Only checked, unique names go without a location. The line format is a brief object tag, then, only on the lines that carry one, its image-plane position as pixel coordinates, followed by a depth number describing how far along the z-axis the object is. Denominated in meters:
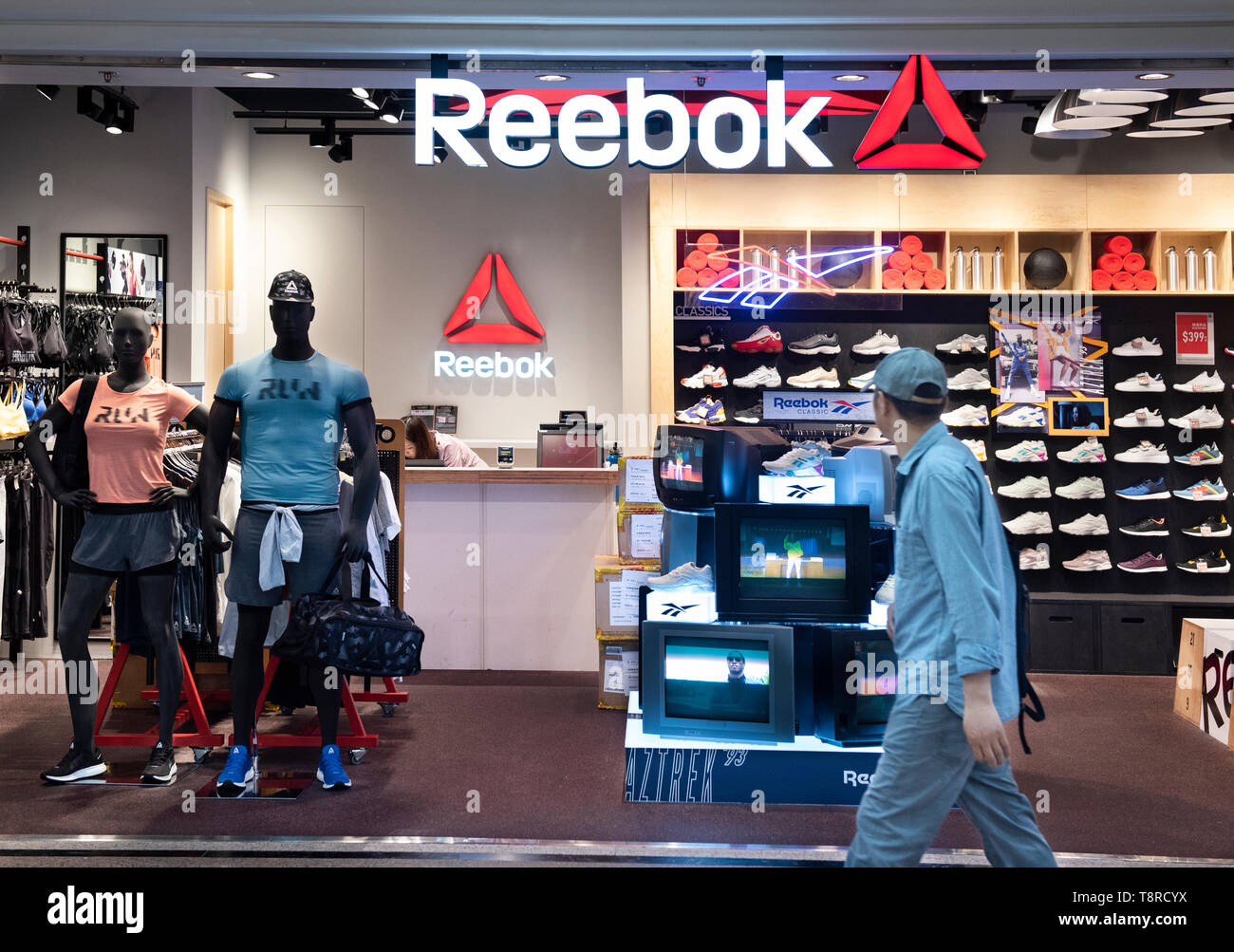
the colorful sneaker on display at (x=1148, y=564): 7.20
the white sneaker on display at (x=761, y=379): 7.55
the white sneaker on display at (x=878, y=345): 7.53
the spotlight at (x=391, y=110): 7.53
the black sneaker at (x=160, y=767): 4.24
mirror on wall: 7.48
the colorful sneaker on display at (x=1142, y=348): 7.24
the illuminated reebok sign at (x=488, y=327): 9.50
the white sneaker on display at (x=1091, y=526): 7.27
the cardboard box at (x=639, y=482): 5.69
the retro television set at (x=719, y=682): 4.07
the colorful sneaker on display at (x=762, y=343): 7.52
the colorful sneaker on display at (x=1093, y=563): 7.25
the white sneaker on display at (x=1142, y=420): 7.22
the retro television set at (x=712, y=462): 4.46
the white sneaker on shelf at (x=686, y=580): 4.61
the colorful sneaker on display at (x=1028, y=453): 7.32
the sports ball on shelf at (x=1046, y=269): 7.16
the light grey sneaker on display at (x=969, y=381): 7.37
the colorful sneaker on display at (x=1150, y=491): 7.27
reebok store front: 4.04
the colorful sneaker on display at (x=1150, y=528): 7.23
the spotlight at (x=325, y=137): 8.73
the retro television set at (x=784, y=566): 4.09
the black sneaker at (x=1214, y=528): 7.21
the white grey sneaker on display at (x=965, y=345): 7.43
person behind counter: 6.65
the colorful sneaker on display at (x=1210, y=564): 7.14
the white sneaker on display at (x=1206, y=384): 7.20
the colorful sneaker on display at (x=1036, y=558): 7.23
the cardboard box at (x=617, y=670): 5.52
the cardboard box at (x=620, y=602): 5.48
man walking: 2.40
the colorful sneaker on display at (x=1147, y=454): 7.25
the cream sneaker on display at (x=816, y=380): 7.59
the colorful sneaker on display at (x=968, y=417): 7.34
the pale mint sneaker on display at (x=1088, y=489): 7.28
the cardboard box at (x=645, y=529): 5.65
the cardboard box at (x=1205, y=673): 5.07
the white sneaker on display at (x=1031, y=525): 7.29
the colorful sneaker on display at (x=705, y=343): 7.54
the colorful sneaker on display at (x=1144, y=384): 7.22
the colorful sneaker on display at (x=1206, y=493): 7.23
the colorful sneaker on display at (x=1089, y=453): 7.31
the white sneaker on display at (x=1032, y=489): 7.34
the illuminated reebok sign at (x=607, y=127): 4.54
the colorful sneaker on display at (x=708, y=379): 7.50
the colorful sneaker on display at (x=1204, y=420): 7.20
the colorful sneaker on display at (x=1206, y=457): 7.25
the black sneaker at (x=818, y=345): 7.56
